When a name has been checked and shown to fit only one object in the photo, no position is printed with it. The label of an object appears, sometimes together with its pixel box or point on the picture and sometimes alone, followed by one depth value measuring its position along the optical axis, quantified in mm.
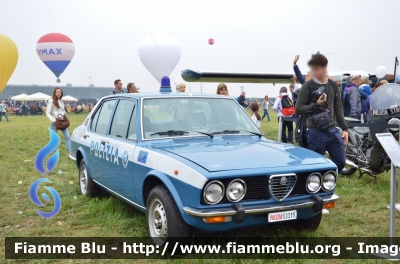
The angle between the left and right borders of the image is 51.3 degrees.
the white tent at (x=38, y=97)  62272
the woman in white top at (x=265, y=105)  23623
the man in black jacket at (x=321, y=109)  5121
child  9359
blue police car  3514
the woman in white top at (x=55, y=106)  10080
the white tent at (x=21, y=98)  63219
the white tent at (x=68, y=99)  64438
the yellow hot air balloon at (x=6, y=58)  14250
